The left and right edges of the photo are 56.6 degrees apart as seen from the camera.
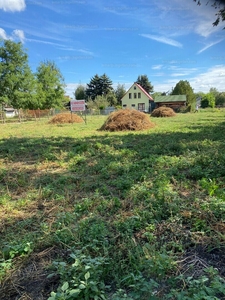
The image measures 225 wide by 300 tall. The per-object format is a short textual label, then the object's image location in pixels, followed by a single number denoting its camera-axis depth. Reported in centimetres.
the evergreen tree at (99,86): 5400
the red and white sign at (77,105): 1761
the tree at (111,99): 4956
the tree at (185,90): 4669
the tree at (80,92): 5706
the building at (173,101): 4278
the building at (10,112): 5423
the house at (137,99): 4453
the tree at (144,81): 5841
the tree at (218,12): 615
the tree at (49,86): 3097
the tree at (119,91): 5572
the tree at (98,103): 4247
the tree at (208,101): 4772
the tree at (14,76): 2195
